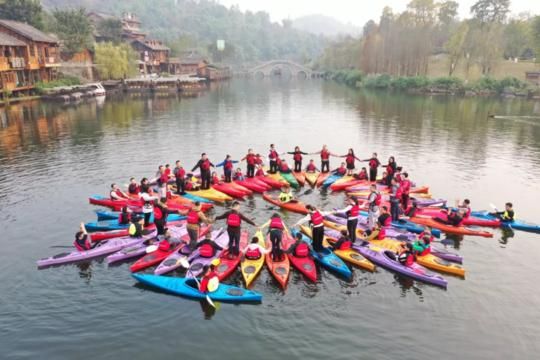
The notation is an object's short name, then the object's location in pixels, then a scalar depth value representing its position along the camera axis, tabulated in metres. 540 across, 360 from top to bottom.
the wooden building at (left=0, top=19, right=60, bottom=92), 64.25
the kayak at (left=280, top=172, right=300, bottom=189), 28.61
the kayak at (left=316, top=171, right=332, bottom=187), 28.85
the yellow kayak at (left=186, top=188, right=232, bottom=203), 25.52
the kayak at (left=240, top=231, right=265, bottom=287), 16.34
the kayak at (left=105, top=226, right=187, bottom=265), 17.94
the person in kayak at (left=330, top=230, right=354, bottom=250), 18.44
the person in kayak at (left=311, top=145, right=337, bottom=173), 30.36
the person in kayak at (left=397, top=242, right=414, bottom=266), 17.28
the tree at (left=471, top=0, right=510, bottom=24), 119.44
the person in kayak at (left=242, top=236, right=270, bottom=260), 17.43
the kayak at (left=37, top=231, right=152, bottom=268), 17.80
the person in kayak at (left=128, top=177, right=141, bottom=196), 24.42
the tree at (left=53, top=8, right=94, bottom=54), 84.81
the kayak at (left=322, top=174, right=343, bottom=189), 28.56
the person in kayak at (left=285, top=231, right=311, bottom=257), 17.70
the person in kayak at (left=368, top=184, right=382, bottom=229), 20.25
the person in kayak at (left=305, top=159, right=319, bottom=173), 30.49
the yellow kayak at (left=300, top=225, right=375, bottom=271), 17.66
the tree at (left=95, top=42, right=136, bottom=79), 89.75
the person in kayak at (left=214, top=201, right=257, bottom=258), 17.28
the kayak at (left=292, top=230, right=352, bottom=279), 17.09
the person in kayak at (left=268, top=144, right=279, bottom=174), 29.50
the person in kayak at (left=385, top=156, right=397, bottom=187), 26.78
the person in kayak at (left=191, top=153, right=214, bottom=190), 25.77
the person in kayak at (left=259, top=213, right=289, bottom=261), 17.17
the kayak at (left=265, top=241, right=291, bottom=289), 16.34
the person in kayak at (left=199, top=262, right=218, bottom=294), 15.19
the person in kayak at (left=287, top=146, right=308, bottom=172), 29.84
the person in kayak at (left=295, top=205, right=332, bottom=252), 17.80
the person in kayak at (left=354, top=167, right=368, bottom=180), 28.58
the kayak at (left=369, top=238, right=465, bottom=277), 17.39
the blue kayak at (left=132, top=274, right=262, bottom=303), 15.20
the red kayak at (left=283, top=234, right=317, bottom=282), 16.80
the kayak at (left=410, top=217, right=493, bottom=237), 21.28
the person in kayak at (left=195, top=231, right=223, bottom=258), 17.50
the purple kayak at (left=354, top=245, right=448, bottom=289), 16.62
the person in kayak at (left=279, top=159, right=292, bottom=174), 30.03
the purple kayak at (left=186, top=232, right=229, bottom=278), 16.38
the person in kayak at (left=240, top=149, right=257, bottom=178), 28.12
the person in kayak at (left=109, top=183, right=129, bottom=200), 24.08
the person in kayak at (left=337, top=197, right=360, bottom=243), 18.85
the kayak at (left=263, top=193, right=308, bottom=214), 24.30
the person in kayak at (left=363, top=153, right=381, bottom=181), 27.67
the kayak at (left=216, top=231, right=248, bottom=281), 16.59
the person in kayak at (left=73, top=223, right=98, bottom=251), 18.12
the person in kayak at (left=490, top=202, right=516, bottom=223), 22.08
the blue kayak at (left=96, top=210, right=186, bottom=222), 22.02
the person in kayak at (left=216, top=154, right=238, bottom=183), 27.31
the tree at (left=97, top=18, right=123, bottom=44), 102.38
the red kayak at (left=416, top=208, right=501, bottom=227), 22.17
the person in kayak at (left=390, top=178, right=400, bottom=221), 21.70
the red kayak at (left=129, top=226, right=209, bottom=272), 17.33
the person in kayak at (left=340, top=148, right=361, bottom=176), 29.59
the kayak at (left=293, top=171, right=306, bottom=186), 29.05
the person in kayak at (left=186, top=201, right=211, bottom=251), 17.58
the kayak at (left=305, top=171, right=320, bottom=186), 28.88
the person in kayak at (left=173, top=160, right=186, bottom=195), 24.94
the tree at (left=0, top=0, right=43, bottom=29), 78.00
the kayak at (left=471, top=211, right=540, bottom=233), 21.77
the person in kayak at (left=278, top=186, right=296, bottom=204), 24.89
